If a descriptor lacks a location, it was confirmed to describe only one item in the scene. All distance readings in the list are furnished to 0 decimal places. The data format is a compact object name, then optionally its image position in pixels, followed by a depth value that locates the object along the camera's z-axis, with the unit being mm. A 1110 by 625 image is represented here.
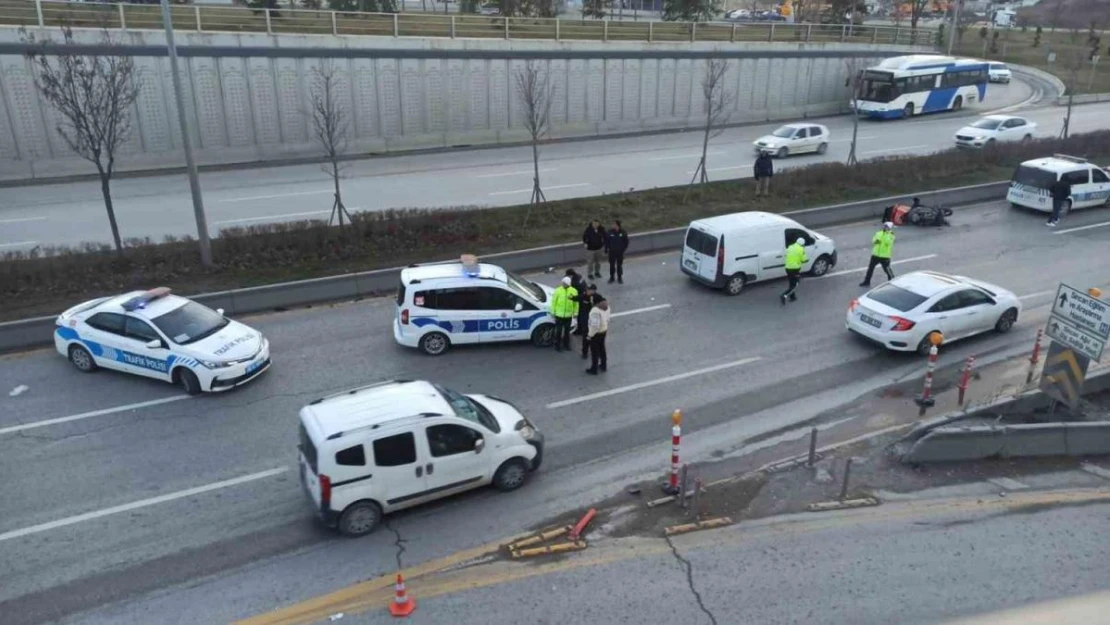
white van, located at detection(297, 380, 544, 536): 9398
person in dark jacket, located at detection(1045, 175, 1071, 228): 23547
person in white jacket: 13711
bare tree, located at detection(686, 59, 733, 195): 39694
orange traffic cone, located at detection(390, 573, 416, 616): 8367
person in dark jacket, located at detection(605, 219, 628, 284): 18312
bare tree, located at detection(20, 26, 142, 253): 17359
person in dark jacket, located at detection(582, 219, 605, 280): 18719
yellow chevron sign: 12016
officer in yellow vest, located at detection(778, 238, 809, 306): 17391
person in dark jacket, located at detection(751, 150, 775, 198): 25375
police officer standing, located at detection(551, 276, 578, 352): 14695
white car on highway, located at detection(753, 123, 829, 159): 33500
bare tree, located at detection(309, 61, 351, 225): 32406
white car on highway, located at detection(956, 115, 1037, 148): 34531
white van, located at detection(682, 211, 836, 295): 17859
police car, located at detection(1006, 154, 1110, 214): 24203
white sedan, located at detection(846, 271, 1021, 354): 14789
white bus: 42750
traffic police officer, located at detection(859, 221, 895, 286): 18016
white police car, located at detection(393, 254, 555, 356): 14680
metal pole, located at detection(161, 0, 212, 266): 17047
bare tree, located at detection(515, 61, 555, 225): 35000
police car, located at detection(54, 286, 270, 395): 13227
